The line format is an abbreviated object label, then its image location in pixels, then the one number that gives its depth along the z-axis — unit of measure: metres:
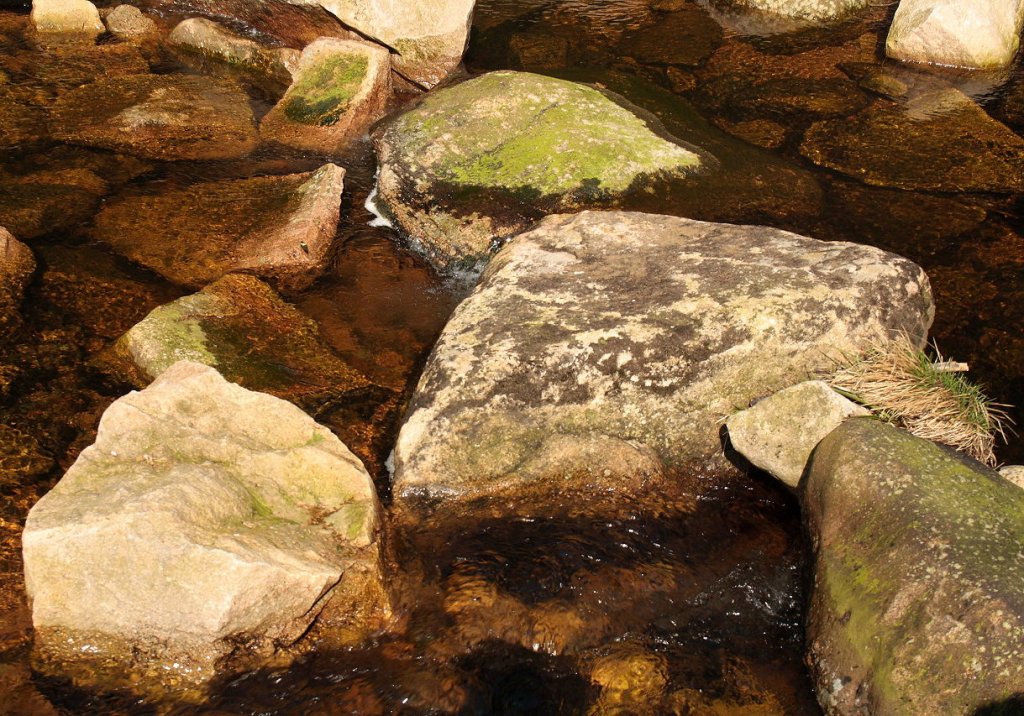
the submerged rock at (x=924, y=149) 8.02
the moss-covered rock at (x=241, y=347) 5.74
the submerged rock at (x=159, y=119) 8.62
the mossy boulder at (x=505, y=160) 7.24
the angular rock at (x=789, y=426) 4.84
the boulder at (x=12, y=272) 6.21
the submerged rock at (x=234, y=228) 6.95
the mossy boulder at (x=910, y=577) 3.59
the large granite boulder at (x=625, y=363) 5.03
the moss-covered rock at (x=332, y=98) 8.91
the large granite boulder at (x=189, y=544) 3.85
